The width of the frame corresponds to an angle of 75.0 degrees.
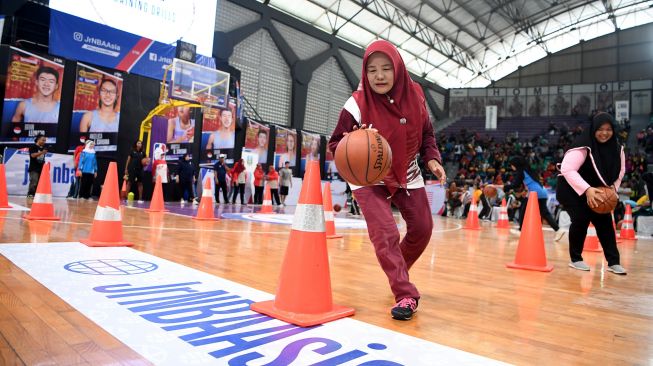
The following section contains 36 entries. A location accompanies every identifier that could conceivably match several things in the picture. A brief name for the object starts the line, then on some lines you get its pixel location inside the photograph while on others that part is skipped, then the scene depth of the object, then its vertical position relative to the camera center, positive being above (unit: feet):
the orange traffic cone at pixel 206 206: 23.36 -0.62
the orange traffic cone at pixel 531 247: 13.29 -0.98
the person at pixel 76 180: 36.65 +0.53
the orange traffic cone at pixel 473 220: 31.35 -0.63
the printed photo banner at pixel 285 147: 59.06 +7.38
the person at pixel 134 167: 37.47 +2.03
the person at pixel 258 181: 49.47 +1.98
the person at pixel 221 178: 45.93 +1.89
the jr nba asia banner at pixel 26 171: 34.88 +1.06
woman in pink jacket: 12.54 +1.36
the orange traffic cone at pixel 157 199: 26.89 -0.50
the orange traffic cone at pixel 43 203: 17.56 -0.79
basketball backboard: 42.16 +11.38
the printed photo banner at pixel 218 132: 48.42 +7.33
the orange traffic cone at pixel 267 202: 32.46 -0.33
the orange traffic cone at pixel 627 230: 28.50 -0.57
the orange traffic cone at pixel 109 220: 12.36 -0.94
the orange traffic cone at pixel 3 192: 21.23 -0.52
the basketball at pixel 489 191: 29.24 +1.56
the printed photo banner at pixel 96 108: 39.22 +7.49
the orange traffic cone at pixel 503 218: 34.41 -0.41
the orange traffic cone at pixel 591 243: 20.13 -1.11
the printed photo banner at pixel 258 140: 54.44 +7.54
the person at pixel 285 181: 52.75 +2.30
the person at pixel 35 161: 32.02 +1.70
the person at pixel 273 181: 47.96 +2.01
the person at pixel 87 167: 34.40 +1.66
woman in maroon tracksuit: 7.48 +1.21
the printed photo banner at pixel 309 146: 63.57 +8.34
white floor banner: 4.95 -1.80
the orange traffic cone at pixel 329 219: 18.93 -0.74
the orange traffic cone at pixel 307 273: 6.66 -1.16
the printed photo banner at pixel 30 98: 35.01 +7.29
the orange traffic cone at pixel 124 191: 41.24 -0.18
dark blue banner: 38.93 +13.98
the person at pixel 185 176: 42.06 +1.76
